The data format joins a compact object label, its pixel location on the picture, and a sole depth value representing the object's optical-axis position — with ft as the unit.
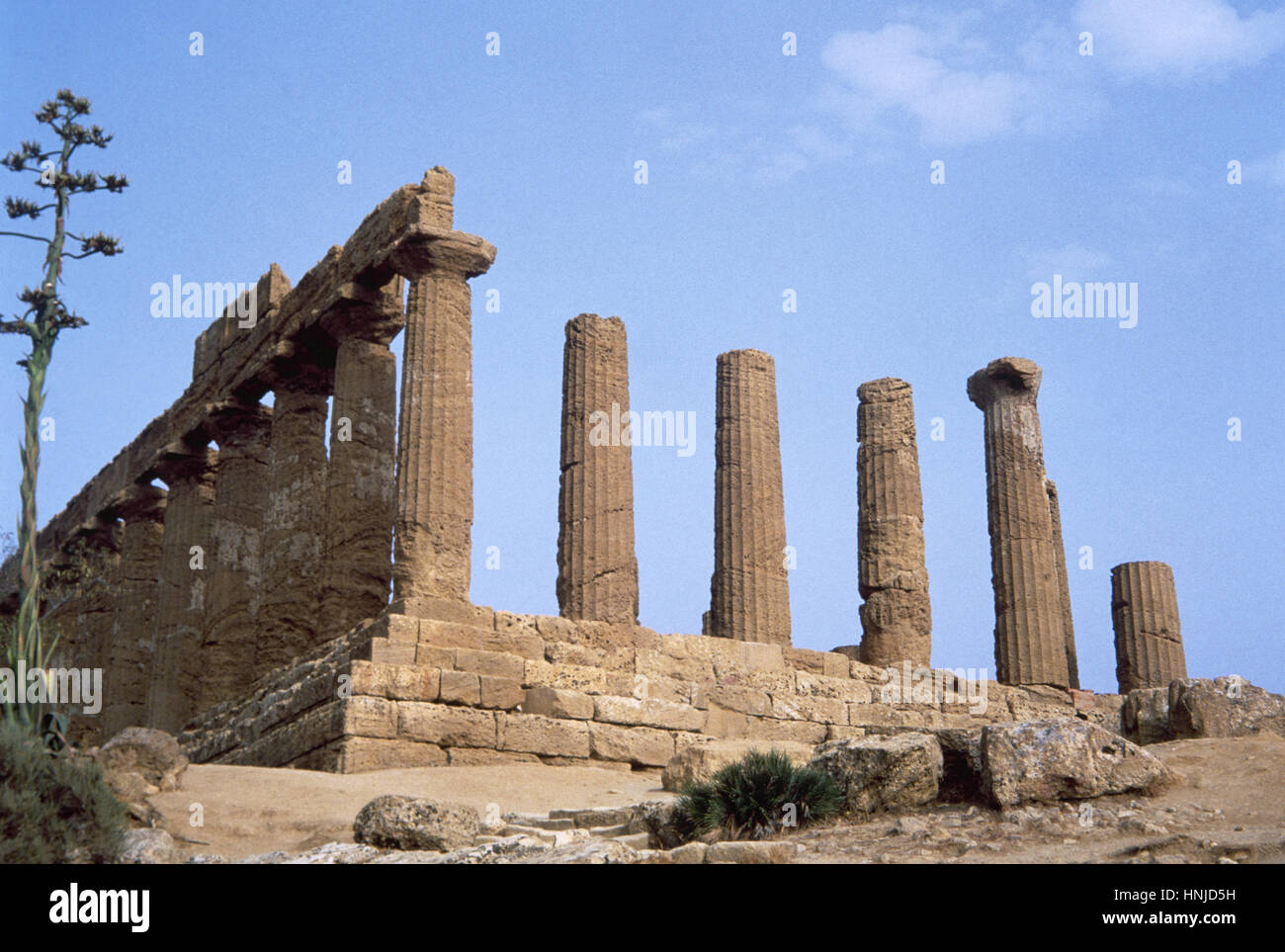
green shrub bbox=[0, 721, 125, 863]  36.94
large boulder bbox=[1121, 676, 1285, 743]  48.34
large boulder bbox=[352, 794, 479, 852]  42.80
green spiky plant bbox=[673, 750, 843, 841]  40.93
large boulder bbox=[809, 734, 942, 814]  41.63
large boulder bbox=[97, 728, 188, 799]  53.31
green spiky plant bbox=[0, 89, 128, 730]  35.42
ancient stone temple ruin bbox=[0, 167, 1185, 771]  67.92
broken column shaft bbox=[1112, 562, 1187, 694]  105.60
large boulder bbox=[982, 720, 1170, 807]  39.65
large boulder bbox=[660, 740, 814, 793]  54.19
